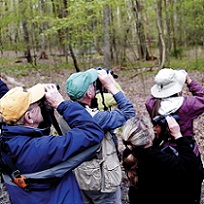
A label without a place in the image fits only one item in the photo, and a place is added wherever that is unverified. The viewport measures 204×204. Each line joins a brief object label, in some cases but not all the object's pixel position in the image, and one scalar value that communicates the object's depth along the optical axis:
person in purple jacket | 2.78
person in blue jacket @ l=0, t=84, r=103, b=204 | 1.79
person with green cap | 2.43
